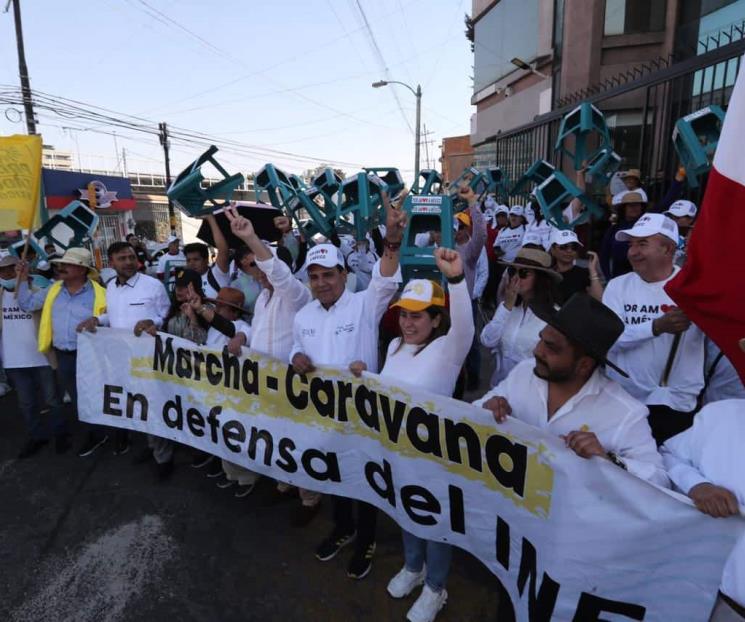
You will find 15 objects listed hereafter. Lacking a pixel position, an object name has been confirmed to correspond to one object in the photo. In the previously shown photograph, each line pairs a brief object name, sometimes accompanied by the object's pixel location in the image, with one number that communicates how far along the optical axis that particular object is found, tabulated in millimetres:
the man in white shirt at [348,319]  2938
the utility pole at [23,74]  14656
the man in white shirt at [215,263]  4166
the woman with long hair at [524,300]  2934
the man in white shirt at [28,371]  4477
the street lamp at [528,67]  13742
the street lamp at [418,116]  22547
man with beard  1831
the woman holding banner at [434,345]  2443
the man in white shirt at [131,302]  4062
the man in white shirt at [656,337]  2494
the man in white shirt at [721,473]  1541
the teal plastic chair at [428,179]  7512
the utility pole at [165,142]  27002
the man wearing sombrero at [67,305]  4262
